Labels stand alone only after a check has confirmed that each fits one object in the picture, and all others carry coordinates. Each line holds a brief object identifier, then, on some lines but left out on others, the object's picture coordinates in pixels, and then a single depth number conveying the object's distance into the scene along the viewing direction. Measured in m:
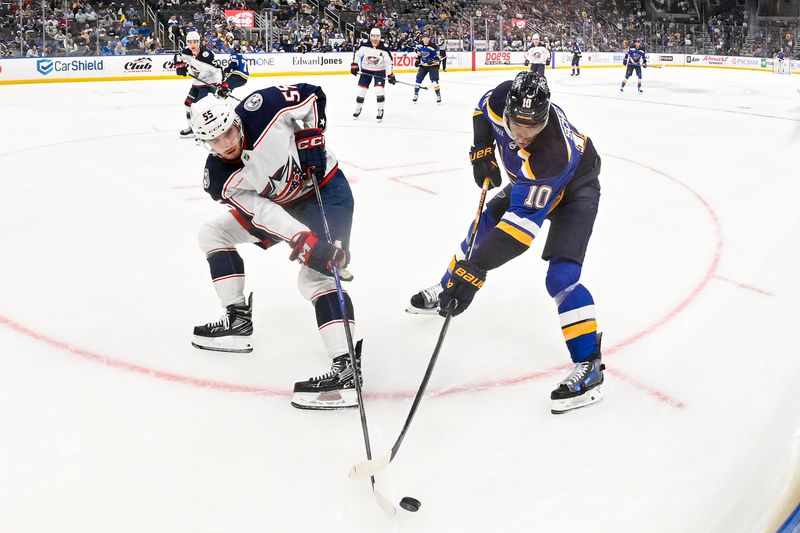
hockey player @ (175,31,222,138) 8.62
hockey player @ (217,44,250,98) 8.69
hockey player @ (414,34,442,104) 11.66
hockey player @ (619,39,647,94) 13.48
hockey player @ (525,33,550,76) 13.62
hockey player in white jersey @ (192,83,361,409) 2.24
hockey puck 1.77
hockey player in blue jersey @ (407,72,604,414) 2.16
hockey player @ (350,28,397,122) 9.56
